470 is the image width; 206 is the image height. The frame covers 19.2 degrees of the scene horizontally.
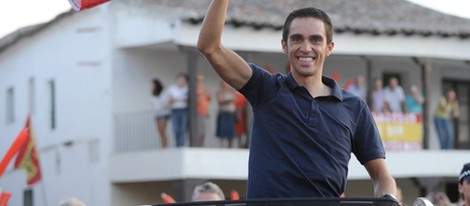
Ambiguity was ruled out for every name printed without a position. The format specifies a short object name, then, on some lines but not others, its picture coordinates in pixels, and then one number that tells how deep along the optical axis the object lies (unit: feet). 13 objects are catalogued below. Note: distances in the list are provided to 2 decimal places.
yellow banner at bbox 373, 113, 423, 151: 94.63
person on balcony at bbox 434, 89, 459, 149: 99.91
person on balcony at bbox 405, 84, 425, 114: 97.68
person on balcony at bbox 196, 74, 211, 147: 90.22
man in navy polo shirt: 18.15
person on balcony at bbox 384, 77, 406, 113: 95.14
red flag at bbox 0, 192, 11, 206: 30.42
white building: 90.89
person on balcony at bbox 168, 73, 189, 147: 86.63
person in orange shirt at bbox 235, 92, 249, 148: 89.92
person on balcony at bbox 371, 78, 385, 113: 94.99
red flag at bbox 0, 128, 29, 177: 30.55
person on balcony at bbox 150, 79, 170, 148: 88.38
